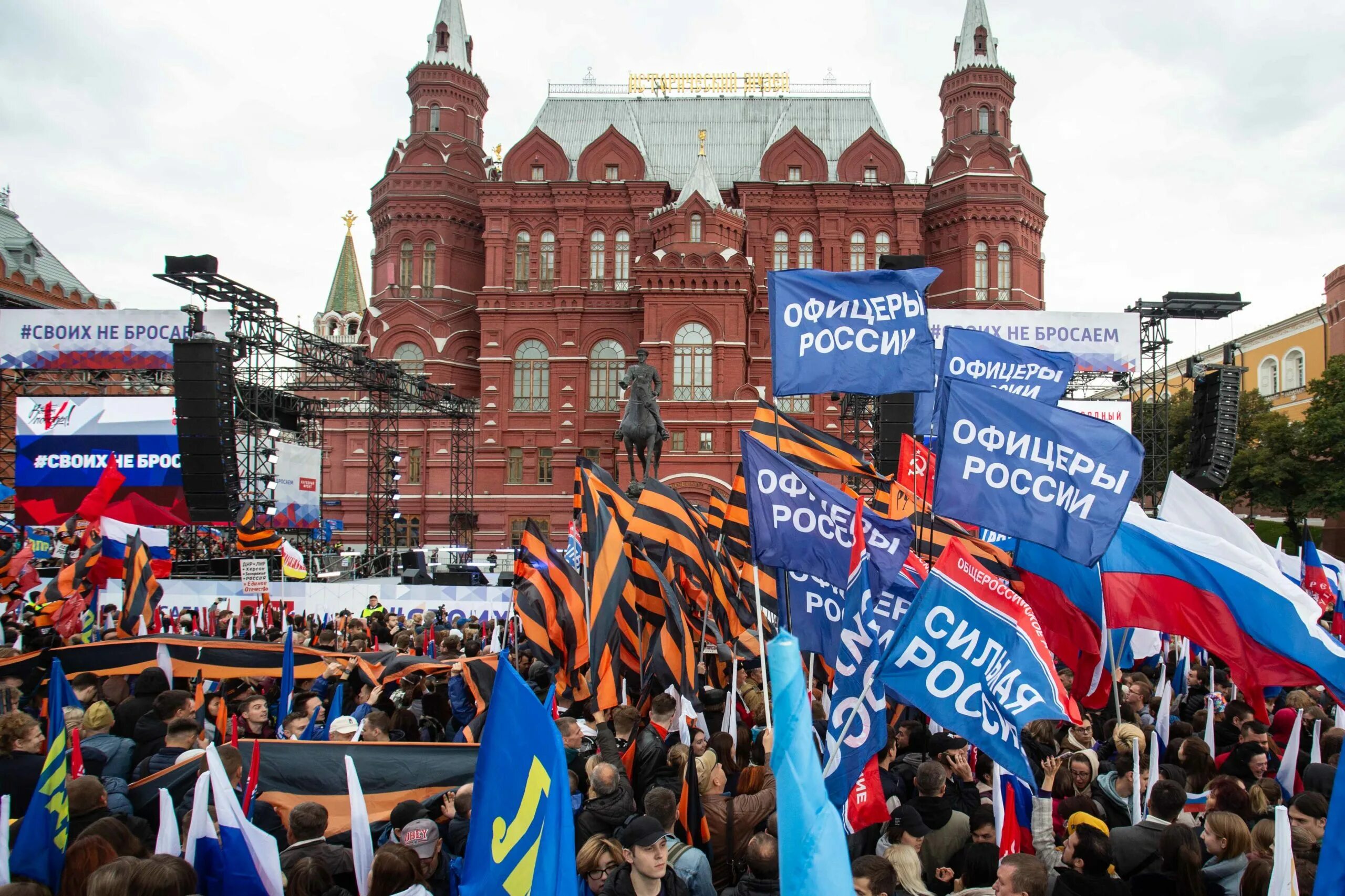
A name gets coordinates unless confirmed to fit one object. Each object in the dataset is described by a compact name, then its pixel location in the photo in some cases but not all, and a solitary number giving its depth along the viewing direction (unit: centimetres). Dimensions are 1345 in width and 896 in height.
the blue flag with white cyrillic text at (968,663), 507
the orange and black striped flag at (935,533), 793
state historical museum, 4294
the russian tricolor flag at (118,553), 1371
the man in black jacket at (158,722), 674
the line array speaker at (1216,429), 2502
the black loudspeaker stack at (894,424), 1847
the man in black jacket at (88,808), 496
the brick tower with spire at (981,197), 4606
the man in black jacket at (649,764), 642
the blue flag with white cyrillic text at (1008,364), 848
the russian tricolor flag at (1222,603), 602
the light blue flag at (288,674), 852
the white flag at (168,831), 465
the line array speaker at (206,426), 2330
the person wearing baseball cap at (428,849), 481
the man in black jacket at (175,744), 621
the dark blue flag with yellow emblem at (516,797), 373
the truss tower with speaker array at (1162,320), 3005
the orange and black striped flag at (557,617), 906
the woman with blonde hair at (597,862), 465
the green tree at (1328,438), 3453
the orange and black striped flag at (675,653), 827
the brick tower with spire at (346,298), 8238
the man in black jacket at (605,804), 536
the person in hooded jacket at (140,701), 709
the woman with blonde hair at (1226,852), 447
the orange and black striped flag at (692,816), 538
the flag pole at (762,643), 547
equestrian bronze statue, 2200
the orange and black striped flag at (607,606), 784
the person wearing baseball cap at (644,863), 427
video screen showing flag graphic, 3534
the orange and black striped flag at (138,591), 1178
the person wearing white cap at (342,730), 682
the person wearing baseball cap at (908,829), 484
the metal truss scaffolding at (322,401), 2598
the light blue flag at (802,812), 345
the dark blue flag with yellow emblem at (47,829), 462
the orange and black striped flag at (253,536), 1761
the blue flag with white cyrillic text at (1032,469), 615
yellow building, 4484
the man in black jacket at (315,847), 470
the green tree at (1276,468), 3666
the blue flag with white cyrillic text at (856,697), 505
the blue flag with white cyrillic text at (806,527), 679
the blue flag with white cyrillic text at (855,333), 750
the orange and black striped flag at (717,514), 1162
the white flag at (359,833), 462
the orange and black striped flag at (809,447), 898
